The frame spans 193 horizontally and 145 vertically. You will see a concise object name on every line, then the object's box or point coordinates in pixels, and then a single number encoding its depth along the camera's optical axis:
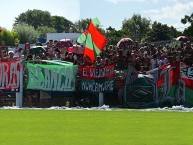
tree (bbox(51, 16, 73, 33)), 196.04
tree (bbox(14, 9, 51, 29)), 195.50
